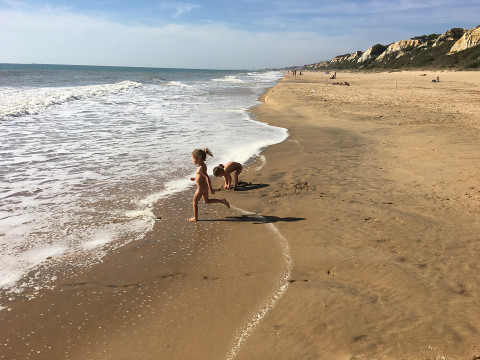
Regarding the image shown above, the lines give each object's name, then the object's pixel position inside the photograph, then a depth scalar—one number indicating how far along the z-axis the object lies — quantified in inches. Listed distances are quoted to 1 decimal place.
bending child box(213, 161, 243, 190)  252.2
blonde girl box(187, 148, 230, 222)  210.7
